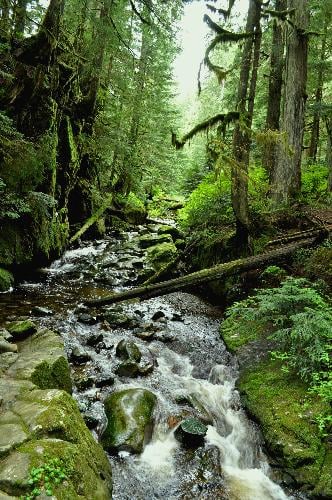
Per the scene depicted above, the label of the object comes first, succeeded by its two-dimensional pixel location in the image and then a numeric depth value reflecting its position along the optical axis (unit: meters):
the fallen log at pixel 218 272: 8.14
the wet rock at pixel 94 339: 7.15
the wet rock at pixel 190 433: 4.98
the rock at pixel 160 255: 12.92
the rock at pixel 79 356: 6.46
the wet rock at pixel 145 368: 6.33
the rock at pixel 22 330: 6.06
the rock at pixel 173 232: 16.98
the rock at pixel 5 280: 9.23
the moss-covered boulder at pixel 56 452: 2.92
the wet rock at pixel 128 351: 6.69
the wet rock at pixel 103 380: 5.87
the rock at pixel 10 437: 3.14
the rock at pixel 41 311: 8.15
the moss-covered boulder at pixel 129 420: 4.71
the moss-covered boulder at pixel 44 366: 4.60
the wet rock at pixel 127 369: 6.24
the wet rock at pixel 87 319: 8.10
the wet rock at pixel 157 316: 8.84
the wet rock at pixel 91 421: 4.96
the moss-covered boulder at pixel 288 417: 4.30
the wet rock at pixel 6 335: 5.87
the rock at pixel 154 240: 15.83
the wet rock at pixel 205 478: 4.23
